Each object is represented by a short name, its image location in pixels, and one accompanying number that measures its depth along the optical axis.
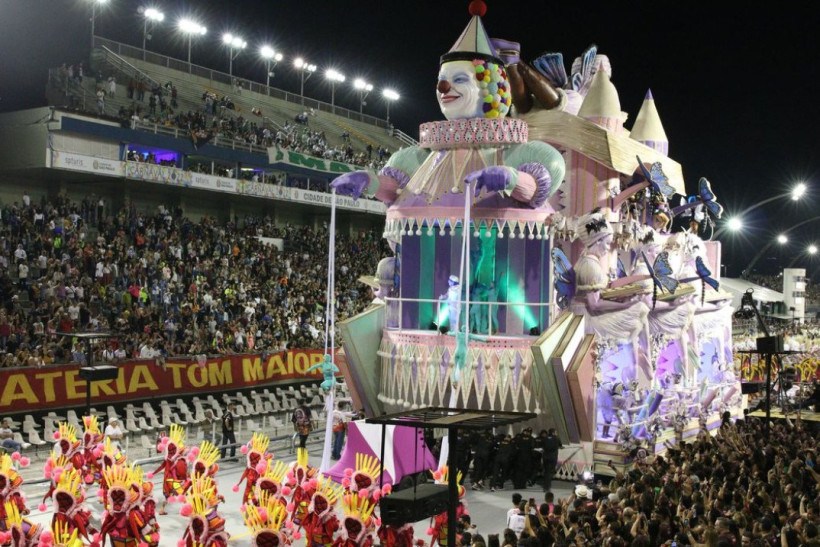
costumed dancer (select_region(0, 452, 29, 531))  13.19
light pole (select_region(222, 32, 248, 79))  49.62
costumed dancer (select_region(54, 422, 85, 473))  15.98
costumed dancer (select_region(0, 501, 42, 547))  11.86
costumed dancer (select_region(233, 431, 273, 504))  14.77
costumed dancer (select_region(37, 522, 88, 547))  11.49
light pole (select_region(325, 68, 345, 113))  55.09
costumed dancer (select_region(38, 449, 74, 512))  14.19
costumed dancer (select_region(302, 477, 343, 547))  12.30
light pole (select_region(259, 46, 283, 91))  51.41
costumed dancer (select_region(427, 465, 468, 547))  12.34
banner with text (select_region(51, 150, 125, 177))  31.17
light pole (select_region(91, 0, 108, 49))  42.19
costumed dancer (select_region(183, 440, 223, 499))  14.48
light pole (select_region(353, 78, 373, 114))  57.91
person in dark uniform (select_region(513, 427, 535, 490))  19.86
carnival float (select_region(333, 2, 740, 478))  21.11
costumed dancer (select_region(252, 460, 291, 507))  13.09
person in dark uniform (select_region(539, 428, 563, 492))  19.66
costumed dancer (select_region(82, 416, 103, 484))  16.03
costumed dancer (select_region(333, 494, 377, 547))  12.09
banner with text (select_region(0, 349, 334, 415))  22.20
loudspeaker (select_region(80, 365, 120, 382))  17.46
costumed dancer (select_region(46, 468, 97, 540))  12.74
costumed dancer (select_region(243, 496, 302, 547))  11.29
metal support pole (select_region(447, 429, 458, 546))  9.84
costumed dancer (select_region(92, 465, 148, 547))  12.34
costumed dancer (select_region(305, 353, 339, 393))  19.80
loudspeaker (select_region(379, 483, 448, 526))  10.39
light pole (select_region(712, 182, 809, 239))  34.88
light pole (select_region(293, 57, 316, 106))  53.38
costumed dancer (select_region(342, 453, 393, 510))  12.62
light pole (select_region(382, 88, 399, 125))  59.75
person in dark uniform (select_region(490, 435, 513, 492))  19.86
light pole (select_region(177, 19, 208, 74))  46.72
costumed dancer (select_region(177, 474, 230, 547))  11.70
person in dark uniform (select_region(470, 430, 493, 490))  20.11
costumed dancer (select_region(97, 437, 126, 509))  14.93
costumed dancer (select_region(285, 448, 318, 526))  12.96
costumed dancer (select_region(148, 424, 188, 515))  15.62
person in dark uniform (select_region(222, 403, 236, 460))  22.14
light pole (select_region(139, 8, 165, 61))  45.44
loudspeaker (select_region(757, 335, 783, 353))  19.45
